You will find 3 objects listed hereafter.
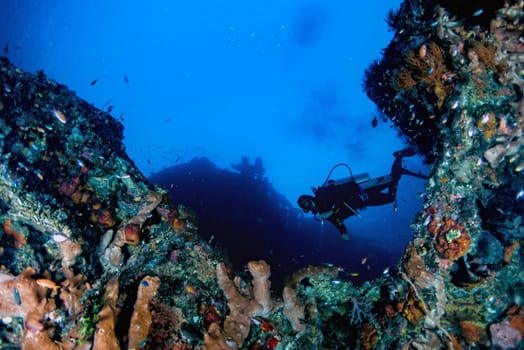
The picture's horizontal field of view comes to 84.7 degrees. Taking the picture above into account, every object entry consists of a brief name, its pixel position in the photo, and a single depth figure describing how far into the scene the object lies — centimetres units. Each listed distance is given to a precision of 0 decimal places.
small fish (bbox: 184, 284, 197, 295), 440
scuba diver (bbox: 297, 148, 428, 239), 744
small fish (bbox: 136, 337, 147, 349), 342
